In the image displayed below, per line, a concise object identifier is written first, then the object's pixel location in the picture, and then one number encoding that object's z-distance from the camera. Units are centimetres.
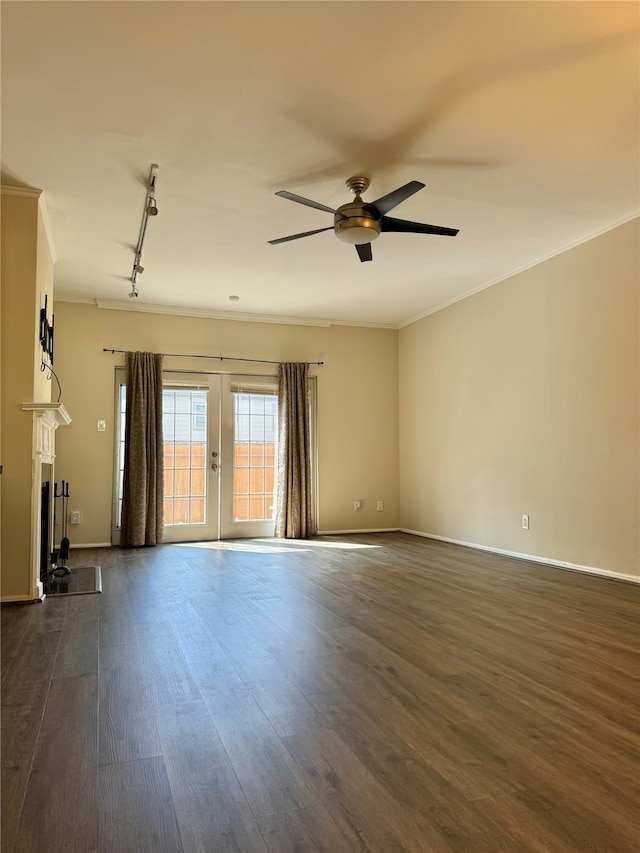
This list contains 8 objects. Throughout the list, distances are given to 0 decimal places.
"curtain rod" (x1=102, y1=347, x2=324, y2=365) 666
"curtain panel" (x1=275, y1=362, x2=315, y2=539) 716
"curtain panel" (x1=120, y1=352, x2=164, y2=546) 645
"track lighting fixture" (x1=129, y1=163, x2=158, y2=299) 372
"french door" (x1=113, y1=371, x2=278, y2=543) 690
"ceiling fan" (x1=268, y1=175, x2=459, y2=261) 358
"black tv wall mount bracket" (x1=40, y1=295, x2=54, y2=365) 434
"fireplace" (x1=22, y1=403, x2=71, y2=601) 386
